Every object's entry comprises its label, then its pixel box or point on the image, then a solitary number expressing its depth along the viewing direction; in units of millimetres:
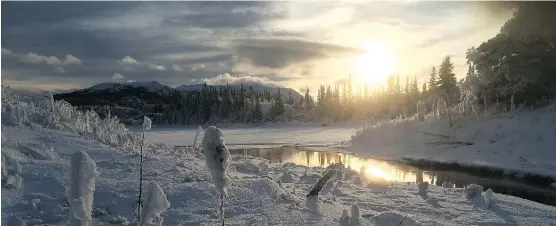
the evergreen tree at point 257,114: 100562
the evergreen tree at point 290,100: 147750
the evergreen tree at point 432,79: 78319
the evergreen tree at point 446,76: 59625
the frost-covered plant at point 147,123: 5458
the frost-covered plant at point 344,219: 6934
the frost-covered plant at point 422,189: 11571
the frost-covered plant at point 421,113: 31803
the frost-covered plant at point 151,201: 4621
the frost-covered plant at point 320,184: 9281
